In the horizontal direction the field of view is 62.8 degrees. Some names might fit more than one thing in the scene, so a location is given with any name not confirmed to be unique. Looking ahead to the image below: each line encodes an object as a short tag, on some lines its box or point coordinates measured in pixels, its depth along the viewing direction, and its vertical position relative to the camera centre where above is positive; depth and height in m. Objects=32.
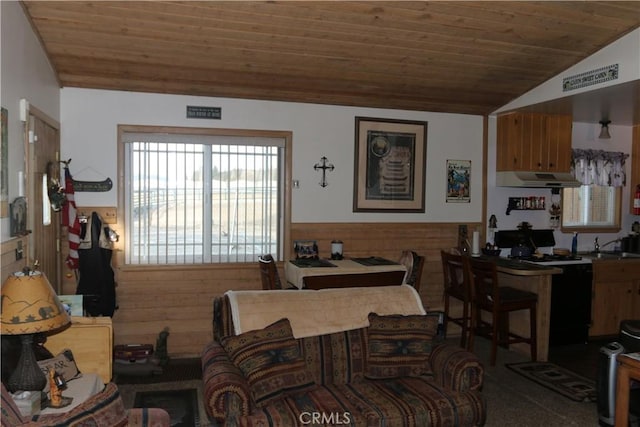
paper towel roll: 5.55 -0.45
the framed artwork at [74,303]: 3.52 -0.73
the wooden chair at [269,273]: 4.19 -0.60
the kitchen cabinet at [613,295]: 5.36 -0.94
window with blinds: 4.76 +0.00
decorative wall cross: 5.15 +0.32
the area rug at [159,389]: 3.71 -1.47
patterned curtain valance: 6.09 +0.44
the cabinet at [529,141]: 5.57 +0.66
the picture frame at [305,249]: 5.02 -0.48
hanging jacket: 4.31 -0.65
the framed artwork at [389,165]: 5.30 +0.36
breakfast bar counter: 4.70 -0.79
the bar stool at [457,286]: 4.86 -0.81
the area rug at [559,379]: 3.93 -1.42
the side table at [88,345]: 3.09 -0.88
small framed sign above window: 4.76 +0.78
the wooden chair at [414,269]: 4.78 -0.62
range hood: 5.43 +0.25
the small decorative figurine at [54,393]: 2.45 -0.93
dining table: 4.41 -0.63
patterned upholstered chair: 1.68 -0.73
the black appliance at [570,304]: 5.05 -0.98
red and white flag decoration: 4.26 -0.23
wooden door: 3.47 -0.02
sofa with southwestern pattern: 2.62 -0.92
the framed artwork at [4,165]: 2.79 +0.15
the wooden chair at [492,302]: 4.52 -0.87
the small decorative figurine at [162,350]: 4.57 -1.34
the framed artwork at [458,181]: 5.61 +0.22
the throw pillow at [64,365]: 2.73 -0.90
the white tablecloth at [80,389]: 2.42 -0.99
